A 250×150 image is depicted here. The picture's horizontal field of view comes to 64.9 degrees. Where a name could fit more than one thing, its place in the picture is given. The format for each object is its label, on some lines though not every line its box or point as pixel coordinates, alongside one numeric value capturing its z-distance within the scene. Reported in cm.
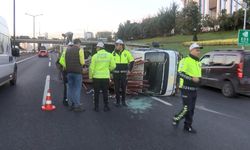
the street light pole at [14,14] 2871
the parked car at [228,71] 651
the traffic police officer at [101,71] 469
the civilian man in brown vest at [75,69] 470
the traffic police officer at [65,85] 512
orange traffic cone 480
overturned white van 615
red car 3200
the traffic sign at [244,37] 1062
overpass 5587
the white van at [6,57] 608
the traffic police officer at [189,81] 367
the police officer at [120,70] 519
